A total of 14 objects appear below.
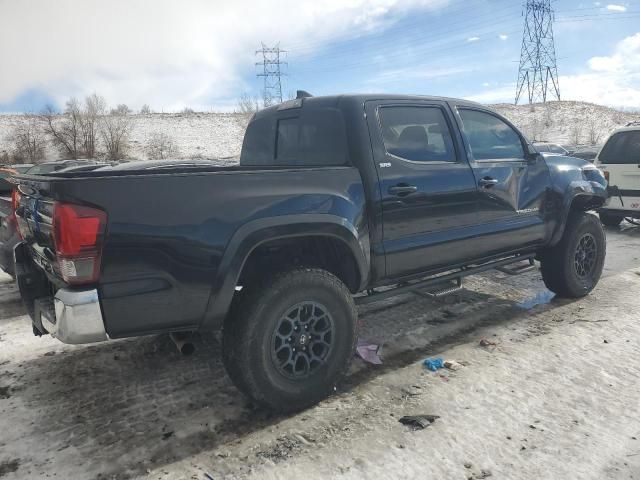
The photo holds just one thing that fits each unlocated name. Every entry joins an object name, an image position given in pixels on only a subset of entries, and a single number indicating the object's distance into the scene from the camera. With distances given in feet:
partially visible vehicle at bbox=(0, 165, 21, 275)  13.83
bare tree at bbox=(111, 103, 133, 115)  166.28
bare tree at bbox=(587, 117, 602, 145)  159.32
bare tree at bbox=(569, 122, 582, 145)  161.07
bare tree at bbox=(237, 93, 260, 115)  180.65
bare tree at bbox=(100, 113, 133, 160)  135.64
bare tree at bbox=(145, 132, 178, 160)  138.72
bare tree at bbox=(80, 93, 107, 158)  138.79
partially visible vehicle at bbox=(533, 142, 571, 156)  70.03
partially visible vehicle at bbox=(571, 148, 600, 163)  62.82
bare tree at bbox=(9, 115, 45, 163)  128.89
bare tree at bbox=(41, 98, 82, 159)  138.72
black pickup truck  8.00
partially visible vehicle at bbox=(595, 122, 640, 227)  27.71
